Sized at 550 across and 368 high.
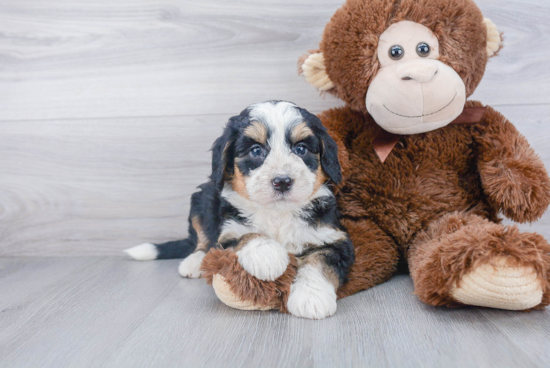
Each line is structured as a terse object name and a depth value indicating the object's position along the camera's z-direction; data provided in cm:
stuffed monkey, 60
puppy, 63
